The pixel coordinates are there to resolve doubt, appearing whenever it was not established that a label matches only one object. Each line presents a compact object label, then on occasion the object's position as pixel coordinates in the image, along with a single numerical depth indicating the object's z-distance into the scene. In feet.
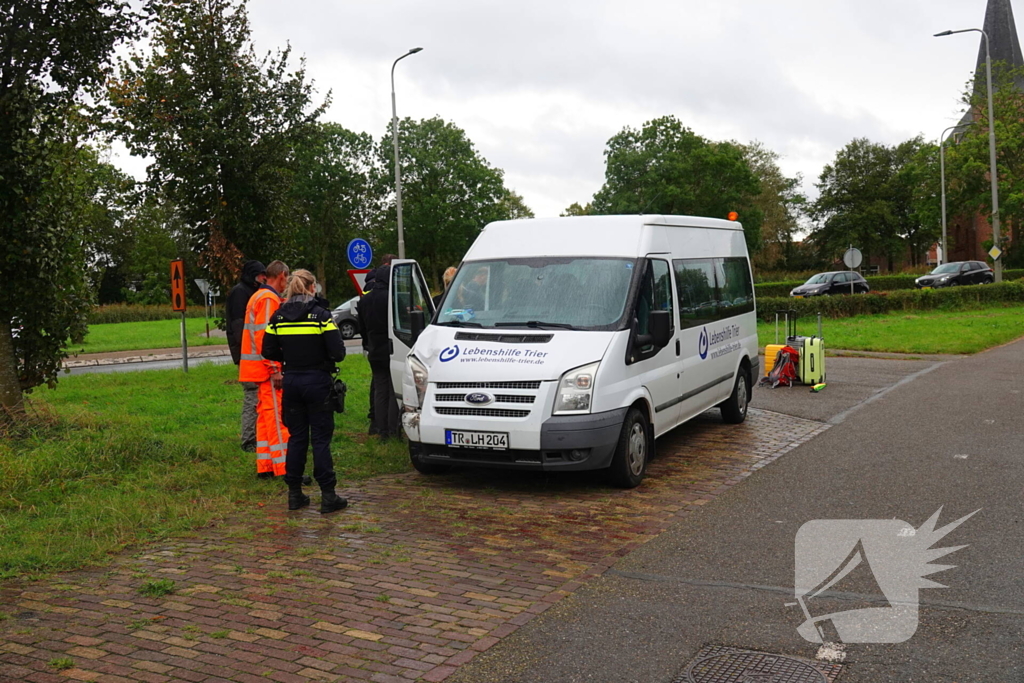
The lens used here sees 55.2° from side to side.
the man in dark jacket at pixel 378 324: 33.17
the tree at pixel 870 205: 254.47
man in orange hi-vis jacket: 27.94
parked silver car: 104.94
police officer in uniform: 23.88
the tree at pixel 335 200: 216.74
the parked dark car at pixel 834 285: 139.44
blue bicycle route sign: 57.06
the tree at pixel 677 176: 232.32
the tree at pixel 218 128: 52.85
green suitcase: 49.73
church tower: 234.38
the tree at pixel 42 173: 32.65
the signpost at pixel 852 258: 117.50
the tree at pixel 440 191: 218.38
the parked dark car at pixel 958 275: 149.38
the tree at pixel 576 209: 303.27
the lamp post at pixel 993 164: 110.73
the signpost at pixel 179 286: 60.64
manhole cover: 14.03
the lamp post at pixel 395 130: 121.49
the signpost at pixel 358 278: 48.59
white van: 25.25
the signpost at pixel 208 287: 58.48
